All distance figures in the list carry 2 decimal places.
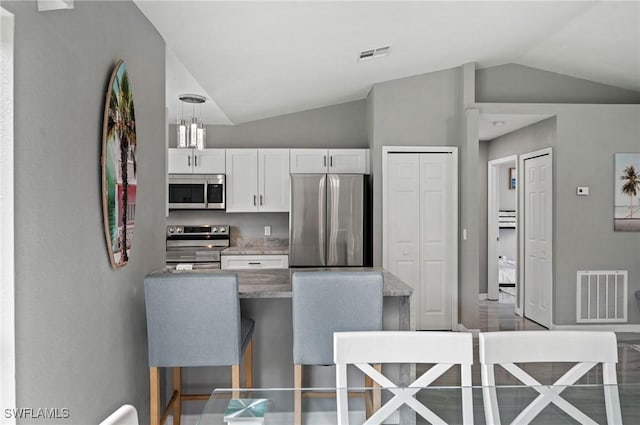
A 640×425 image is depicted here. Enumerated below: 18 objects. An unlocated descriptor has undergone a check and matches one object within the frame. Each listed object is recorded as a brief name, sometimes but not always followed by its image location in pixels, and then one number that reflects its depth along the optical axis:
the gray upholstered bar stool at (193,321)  2.12
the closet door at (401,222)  4.86
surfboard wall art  1.85
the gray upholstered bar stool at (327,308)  2.26
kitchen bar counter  2.72
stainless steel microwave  5.17
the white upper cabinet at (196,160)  5.21
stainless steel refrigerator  4.78
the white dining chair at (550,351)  1.70
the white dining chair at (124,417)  0.96
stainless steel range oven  5.10
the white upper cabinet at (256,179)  5.23
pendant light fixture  3.41
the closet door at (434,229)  4.88
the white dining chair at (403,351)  1.69
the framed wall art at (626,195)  4.84
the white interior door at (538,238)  4.99
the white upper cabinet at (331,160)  5.21
